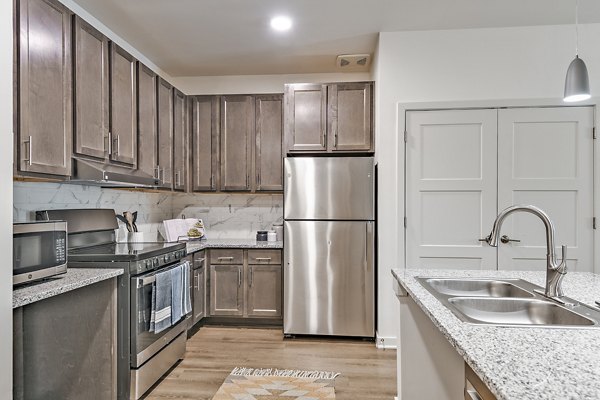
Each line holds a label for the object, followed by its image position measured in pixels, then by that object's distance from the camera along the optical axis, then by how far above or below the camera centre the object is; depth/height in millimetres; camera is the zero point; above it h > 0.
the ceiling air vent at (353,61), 3779 +1419
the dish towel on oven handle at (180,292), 2784 -758
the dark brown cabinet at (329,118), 3633 +773
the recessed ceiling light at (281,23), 3034 +1448
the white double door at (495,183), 3143 +111
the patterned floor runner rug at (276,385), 2449 -1330
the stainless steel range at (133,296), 2309 -639
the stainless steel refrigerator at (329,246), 3439 -472
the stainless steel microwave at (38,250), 1664 -266
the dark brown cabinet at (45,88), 1882 +585
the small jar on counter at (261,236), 4109 -450
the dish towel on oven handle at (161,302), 2502 -748
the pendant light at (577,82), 1828 +566
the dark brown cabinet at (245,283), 3775 -902
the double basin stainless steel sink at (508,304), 1261 -430
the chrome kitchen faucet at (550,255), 1411 -227
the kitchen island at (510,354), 756 -391
